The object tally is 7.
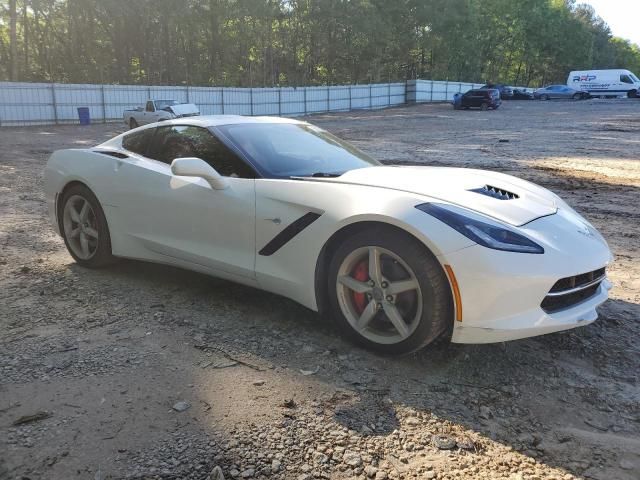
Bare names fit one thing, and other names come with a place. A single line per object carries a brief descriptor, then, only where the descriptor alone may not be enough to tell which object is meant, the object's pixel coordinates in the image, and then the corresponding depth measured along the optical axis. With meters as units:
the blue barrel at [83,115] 27.83
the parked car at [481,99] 36.47
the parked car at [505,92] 49.69
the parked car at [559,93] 49.31
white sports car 2.76
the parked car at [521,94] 49.49
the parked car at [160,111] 22.13
